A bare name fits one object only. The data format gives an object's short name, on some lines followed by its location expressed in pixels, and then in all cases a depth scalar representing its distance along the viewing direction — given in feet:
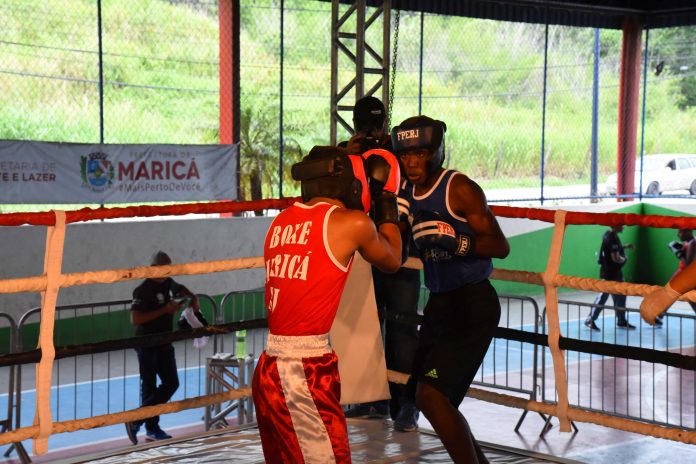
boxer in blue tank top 12.19
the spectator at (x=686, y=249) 38.83
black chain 23.50
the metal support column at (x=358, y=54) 29.50
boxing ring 12.41
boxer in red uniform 10.44
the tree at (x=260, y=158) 46.14
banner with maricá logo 34.06
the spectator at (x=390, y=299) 16.05
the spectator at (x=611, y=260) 40.24
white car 63.72
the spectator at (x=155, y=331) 23.76
